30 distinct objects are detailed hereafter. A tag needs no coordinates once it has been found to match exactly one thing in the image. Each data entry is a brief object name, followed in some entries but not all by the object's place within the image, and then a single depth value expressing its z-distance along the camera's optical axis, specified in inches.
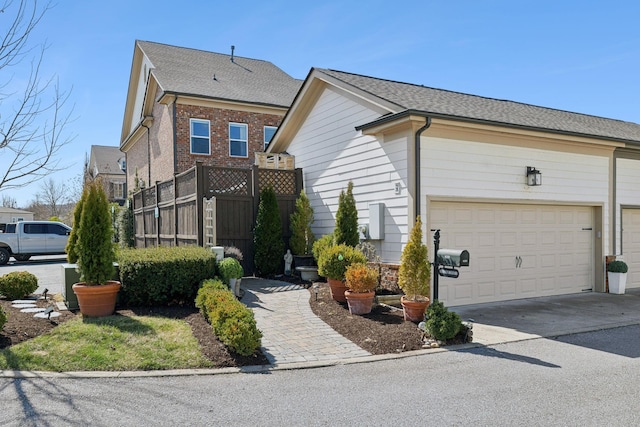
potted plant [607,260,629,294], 449.7
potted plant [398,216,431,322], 291.9
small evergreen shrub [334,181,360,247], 388.8
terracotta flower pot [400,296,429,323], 293.7
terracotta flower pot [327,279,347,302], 341.4
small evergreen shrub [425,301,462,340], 259.6
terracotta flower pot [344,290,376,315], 312.8
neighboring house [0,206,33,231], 1838.8
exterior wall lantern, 404.2
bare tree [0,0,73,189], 256.5
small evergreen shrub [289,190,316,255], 476.4
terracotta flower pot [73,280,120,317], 290.3
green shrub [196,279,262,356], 229.1
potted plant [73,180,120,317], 292.8
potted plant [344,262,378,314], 308.8
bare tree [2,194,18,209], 2410.2
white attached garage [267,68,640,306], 364.2
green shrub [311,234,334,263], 405.1
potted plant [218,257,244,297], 353.1
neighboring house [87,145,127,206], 1487.5
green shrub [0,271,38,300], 369.1
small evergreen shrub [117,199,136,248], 786.8
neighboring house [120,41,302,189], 673.0
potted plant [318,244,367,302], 337.1
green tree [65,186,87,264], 306.0
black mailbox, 273.1
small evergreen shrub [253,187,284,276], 463.5
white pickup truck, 783.7
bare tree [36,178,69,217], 1796.3
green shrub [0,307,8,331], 249.1
